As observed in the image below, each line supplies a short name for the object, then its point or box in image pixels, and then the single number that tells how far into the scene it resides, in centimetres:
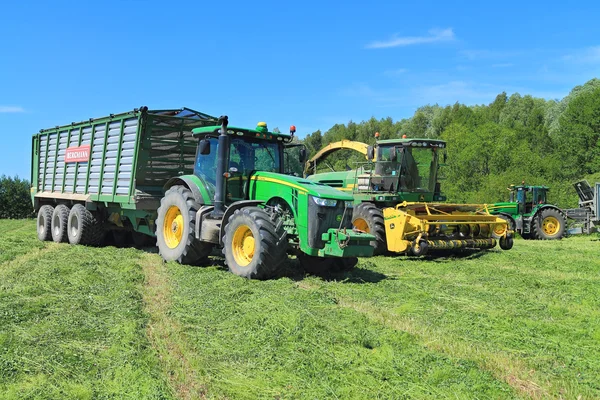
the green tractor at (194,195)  746
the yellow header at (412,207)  1016
